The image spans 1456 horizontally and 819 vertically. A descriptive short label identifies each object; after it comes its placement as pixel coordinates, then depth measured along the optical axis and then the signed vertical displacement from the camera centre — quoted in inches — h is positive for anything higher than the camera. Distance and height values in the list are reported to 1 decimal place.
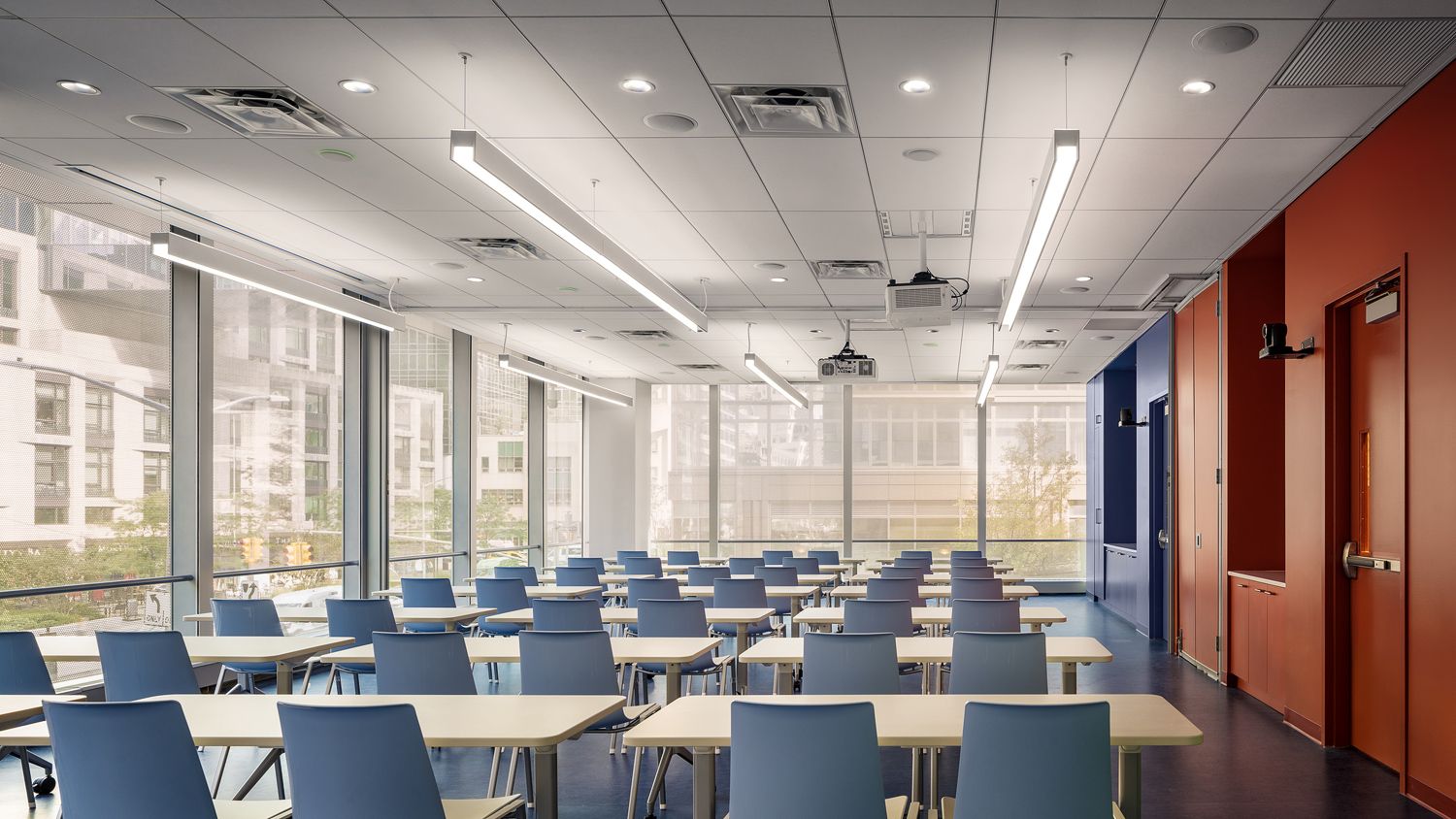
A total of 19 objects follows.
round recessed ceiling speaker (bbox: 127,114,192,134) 221.0 +64.3
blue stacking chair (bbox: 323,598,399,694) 260.8 -39.2
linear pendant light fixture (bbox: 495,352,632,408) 455.9 +31.4
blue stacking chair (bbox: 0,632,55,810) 191.0 -36.8
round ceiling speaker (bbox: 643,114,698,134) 215.2 +62.7
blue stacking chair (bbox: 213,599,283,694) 257.8 -38.6
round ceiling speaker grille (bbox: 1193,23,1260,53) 173.1 +63.9
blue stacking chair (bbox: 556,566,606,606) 378.0 -43.0
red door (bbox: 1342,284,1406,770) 222.2 -15.7
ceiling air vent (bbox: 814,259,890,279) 346.8 +56.1
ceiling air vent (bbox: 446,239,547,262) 324.8 +58.5
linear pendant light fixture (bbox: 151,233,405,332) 243.9 +41.3
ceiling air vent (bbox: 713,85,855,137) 201.6 +62.7
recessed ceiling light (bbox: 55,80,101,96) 201.8 +64.9
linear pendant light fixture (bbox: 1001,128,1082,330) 179.2 +44.3
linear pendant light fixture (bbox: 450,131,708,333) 180.4 +45.3
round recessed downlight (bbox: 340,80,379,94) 200.7 +64.6
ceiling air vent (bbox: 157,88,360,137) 207.9 +64.2
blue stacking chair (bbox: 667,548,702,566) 481.3 -46.6
